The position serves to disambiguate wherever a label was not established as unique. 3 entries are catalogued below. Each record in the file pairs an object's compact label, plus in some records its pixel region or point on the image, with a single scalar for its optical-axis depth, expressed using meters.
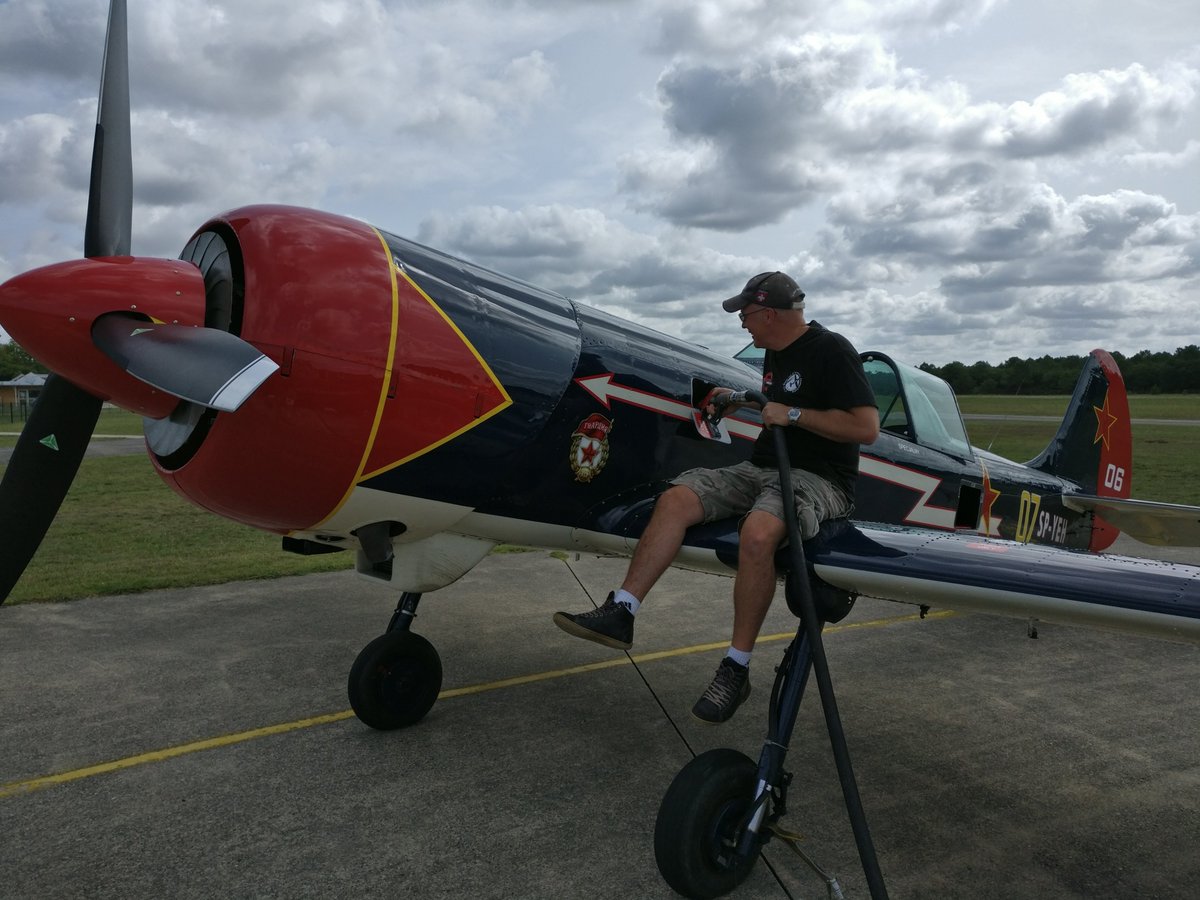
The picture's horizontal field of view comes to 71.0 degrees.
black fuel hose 2.55
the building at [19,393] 52.30
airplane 2.74
